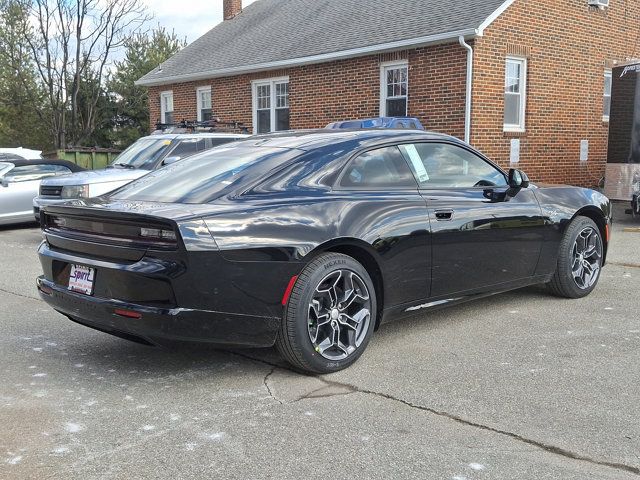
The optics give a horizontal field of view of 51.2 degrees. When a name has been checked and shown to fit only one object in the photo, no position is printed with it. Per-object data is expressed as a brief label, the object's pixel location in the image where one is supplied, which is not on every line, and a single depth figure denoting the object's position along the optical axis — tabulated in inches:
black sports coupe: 146.4
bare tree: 1011.3
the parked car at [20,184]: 476.1
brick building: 514.3
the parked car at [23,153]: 627.2
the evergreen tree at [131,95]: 1328.7
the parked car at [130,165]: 370.9
